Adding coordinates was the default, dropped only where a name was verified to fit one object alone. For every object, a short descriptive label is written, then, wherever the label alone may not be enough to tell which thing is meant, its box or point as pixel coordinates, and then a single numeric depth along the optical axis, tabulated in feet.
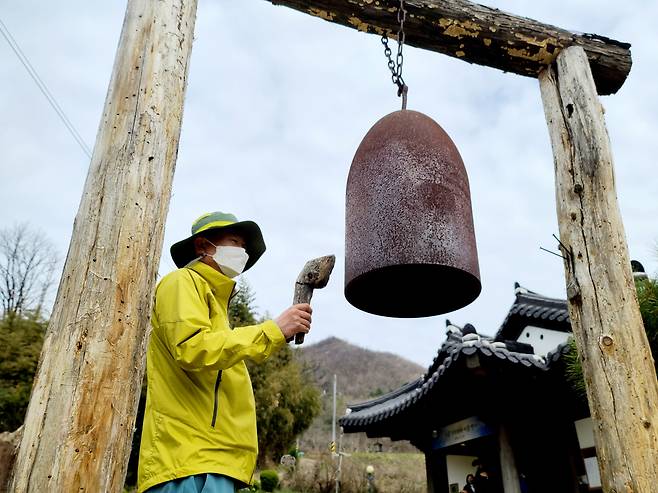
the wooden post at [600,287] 8.36
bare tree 61.00
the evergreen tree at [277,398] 56.90
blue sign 26.99
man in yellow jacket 6.03
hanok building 22.76
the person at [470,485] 29.58
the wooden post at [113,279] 5.49
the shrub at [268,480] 51.65
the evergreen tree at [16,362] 37.29
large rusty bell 7.45
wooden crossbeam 10.41
